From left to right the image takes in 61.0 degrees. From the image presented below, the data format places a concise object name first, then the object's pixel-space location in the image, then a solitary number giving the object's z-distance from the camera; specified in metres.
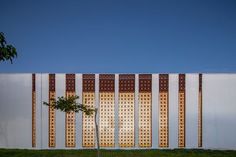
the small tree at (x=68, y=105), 9.75
